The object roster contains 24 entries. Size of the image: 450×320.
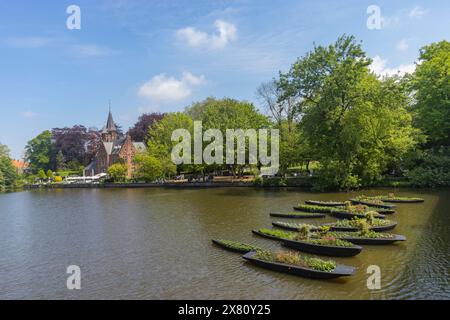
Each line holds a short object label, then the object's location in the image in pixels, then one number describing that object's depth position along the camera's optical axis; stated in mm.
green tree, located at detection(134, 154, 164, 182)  61906
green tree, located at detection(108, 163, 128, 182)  70188
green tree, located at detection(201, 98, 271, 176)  54031
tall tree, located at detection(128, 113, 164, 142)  93812
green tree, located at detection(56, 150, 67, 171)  100938
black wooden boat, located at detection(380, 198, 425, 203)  28172
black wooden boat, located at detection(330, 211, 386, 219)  22047
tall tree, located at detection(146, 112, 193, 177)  62469
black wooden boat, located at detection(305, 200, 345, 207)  27422
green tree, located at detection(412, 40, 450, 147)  39969
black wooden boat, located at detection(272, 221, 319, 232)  20062
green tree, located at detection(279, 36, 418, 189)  38875
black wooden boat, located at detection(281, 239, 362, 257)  14656
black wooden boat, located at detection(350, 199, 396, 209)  25672
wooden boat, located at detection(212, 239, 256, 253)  16094
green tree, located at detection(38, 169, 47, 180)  86738
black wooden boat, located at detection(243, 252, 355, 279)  12148
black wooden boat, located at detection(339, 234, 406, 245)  16188
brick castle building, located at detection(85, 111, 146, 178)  83375
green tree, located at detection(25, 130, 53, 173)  106000
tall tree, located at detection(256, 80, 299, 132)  57344
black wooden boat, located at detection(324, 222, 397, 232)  18156
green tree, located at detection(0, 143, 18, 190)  72250
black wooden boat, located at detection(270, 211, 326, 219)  23656
